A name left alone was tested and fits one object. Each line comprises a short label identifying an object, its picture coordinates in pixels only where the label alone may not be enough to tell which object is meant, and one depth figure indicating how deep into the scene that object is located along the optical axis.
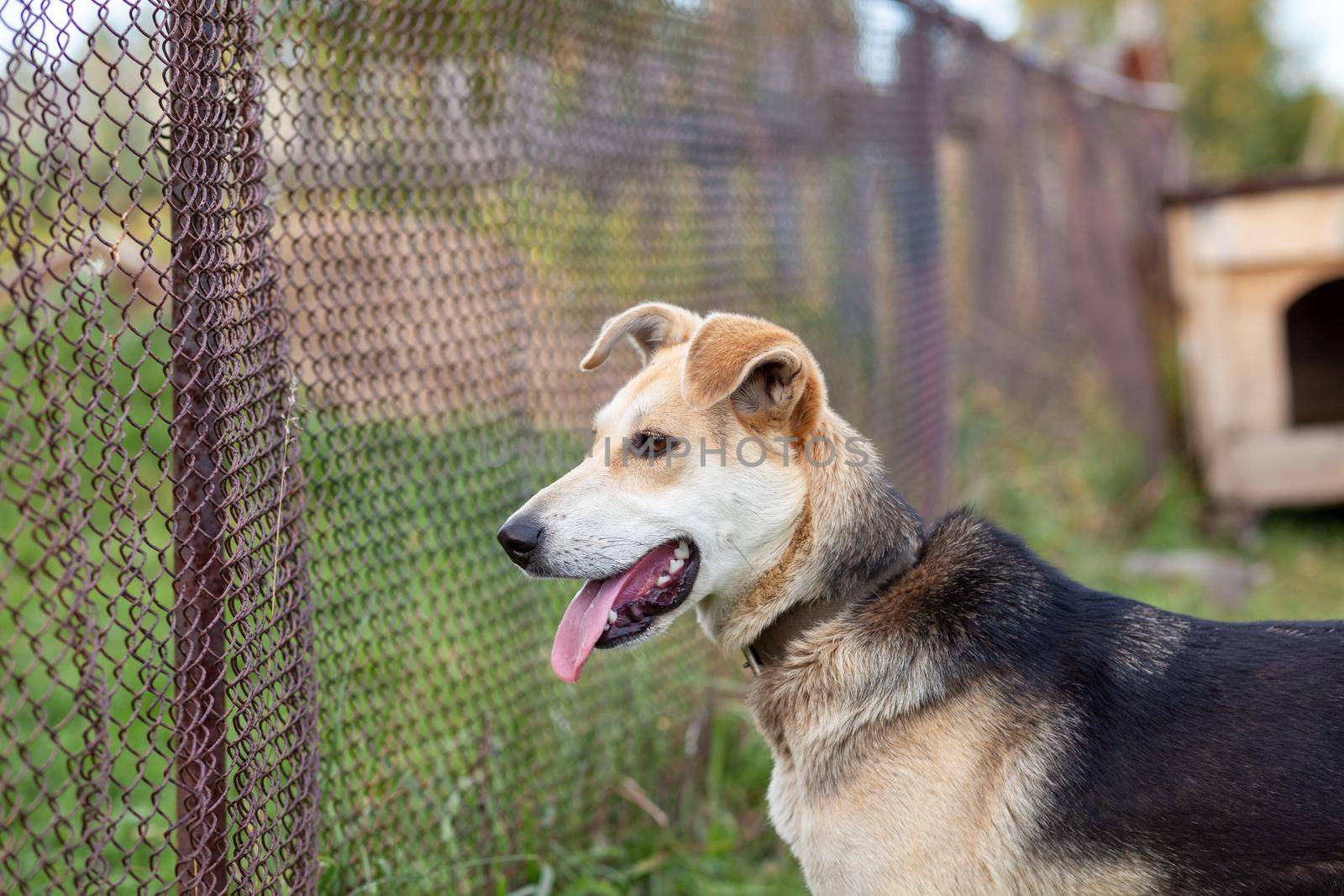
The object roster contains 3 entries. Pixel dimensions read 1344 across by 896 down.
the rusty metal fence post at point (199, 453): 2.21
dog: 2.24
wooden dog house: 7.77
